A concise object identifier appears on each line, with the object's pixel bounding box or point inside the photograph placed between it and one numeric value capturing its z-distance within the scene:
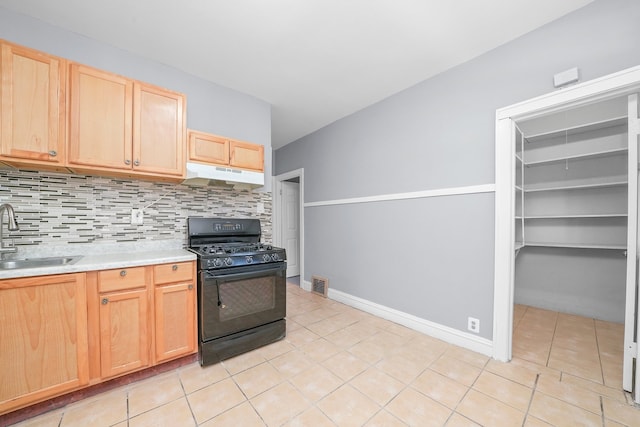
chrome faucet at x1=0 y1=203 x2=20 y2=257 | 1.58
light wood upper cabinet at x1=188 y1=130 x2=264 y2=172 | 2.24
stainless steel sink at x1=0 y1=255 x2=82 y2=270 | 1.63
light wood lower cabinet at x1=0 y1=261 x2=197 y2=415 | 1.36
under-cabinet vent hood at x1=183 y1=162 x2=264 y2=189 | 2.19
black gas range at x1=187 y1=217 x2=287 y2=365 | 1.95
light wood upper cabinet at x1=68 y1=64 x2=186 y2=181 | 1.72
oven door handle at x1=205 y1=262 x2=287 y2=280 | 1.95
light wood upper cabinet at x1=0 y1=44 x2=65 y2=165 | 1.50
